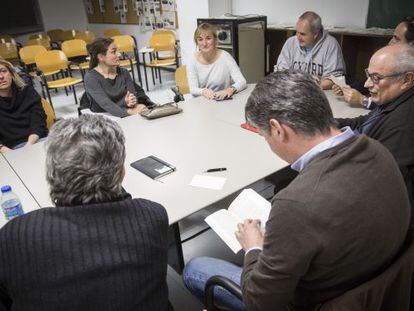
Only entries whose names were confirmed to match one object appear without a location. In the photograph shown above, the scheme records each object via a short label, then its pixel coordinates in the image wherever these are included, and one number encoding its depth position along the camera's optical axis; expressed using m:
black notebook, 1.74
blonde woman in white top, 3.07
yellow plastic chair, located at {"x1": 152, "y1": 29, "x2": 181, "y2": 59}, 6.02
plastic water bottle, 1.45
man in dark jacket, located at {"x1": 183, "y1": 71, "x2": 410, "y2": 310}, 0.79
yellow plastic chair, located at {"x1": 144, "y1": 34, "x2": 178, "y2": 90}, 5.86
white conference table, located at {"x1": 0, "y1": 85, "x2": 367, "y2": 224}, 1.58
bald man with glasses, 1.56
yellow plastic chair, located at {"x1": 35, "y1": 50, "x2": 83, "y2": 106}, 4.97
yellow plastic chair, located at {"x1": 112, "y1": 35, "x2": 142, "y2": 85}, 6.14
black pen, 1.76
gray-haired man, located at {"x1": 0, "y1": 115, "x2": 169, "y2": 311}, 0.83
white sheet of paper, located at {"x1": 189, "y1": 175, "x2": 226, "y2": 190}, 1.63
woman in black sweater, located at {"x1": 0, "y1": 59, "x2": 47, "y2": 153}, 2.61
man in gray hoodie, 2.91
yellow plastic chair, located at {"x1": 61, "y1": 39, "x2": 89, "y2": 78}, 6.07
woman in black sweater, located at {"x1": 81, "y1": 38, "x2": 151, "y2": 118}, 2.85
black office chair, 1.08
